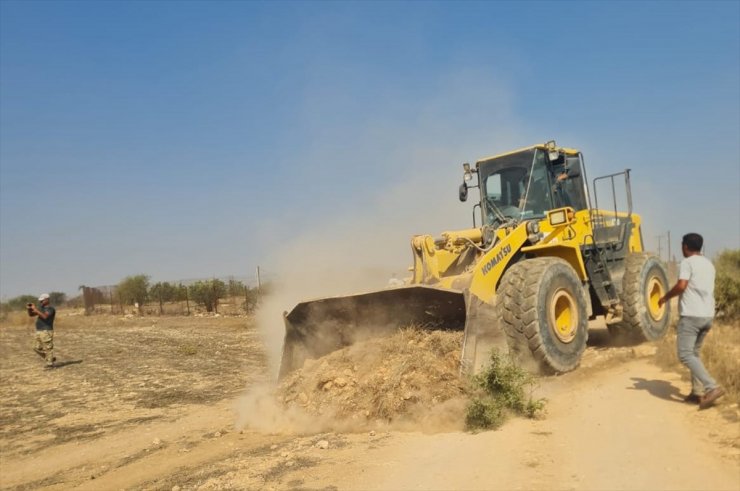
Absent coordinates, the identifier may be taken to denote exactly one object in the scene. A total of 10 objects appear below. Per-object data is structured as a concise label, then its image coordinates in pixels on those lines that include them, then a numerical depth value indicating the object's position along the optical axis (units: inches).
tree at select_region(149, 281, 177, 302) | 1366.9
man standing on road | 223.0
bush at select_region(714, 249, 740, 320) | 447.2
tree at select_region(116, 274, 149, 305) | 1439.5
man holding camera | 559.5
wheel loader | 275.1
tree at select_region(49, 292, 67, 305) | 2423.7
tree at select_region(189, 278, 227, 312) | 1152.8
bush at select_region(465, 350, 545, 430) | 217.3
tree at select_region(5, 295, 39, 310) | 2230.6
